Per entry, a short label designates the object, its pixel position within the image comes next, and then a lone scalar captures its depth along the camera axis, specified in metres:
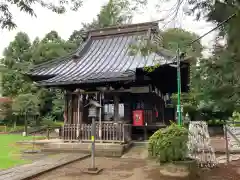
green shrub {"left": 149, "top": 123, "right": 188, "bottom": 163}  6.29
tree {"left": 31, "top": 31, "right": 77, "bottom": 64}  26.41
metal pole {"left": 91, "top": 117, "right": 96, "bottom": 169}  7.16
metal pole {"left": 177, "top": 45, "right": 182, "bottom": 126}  11.52
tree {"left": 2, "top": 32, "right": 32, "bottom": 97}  26.58
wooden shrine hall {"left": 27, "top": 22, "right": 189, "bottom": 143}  10.52
